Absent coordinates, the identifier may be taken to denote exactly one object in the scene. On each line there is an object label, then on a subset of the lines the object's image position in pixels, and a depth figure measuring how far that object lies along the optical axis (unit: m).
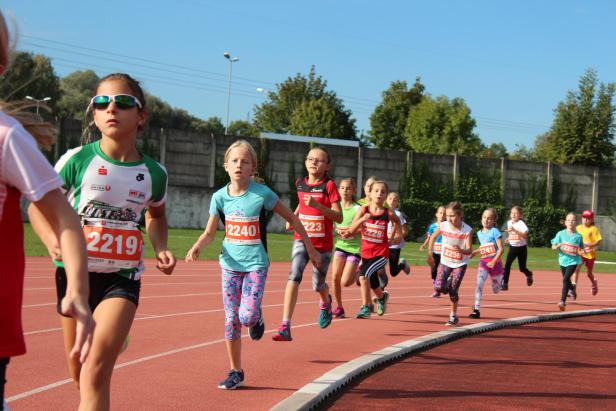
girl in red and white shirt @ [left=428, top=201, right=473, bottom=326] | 12.46
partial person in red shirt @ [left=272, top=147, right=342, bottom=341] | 9.55
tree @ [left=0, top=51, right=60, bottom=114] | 78.38
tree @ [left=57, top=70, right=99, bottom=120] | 92.56
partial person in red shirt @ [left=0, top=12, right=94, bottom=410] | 2.72
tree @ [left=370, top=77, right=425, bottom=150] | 89.38
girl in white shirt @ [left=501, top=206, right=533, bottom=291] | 18.59
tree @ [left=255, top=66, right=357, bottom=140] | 85.06
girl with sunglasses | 4.79
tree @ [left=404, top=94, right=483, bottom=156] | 83.50
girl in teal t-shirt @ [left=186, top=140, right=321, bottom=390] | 7.19
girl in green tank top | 12.02
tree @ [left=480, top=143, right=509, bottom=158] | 145.12
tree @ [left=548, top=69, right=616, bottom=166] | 55.41
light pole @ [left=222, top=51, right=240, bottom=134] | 71.71
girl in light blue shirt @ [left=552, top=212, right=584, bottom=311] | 15.96
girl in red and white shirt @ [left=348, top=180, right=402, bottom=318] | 11.91
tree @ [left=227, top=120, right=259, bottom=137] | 131.25
